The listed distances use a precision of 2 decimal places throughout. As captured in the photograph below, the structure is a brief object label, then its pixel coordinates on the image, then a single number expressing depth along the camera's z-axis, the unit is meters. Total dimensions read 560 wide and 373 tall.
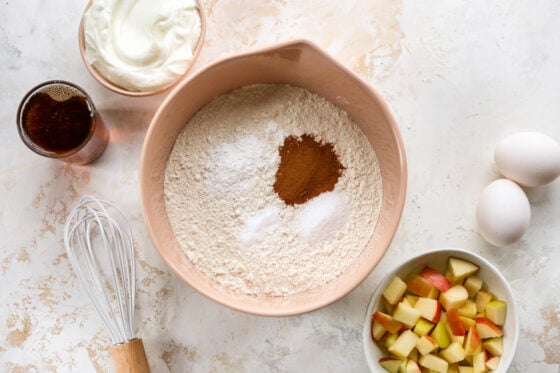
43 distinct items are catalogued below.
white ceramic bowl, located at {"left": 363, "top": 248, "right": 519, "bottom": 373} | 1.22
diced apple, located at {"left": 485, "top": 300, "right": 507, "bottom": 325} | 1.24
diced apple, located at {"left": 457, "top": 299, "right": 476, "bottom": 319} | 1.26
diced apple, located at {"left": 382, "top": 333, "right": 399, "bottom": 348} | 1.25
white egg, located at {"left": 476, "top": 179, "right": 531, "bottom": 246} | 1.23
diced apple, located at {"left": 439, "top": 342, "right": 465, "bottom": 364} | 1.22
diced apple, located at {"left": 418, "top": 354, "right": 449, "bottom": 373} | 1.23
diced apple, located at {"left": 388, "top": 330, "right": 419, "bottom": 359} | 1.23
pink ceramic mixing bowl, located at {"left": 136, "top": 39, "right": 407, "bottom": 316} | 1.16
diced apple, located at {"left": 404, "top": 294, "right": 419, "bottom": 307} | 1.27
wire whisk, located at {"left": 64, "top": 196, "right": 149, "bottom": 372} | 1.26
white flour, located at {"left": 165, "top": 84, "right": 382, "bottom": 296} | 1.24
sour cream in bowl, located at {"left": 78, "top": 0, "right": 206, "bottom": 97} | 1.25
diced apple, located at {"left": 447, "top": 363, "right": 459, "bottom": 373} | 1.26
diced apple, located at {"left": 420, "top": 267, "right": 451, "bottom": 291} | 1.26
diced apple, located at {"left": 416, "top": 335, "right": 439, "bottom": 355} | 1.23
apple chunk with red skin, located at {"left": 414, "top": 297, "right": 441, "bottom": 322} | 1.24
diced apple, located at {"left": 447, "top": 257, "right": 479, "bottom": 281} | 1.25
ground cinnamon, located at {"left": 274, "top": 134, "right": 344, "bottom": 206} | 1.24
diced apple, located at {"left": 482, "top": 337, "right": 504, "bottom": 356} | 1.25
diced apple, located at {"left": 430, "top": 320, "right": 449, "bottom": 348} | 1.24
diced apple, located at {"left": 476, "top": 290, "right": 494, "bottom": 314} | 1.26
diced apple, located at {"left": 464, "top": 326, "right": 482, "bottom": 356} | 1.24
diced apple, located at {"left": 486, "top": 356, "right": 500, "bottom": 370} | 1.24
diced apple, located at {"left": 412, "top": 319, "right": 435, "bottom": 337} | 1.24
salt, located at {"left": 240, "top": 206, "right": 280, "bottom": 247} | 1.24
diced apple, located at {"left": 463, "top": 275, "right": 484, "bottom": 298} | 1.26
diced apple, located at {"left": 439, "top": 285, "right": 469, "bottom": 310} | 1.24
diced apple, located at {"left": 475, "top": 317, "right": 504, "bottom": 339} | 1.24
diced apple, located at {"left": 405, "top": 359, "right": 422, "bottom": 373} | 1.23
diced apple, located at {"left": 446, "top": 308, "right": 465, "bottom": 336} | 1.24
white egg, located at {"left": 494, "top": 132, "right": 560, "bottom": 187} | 1.22
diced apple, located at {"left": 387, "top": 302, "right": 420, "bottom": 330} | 1.23
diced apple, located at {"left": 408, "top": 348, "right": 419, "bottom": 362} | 1.26
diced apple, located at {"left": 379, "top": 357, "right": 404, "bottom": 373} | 1.24
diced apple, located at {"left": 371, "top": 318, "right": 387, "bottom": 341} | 1.25
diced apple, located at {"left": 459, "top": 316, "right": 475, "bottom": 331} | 1.25
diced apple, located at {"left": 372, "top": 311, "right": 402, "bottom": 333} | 1.23
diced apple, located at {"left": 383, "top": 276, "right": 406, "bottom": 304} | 1.24
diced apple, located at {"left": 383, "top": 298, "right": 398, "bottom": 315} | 1.26
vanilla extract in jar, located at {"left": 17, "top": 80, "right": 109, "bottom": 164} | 1.26
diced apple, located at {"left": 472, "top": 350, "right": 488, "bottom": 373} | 1.23
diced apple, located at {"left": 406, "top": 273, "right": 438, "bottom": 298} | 1.26
